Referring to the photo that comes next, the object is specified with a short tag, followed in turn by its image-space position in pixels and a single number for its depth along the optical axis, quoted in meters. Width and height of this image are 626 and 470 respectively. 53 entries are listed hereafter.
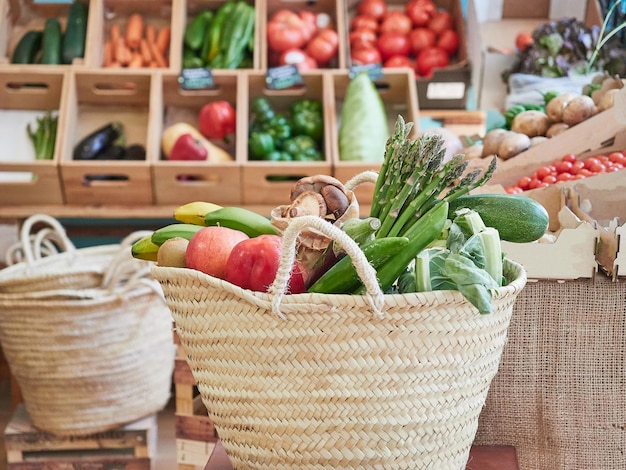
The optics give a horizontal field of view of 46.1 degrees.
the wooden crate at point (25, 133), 2.79
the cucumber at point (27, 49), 3.08
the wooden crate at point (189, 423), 2.01
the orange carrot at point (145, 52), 3.16
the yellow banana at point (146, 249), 1.20
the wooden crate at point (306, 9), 3.12
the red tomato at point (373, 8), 3.30
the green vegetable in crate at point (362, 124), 2.84
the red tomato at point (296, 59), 3.13
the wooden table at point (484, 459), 1.17
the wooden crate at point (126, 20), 3.06
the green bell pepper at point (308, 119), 3.01
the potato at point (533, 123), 2.20
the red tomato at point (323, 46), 3.19
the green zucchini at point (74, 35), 3.07
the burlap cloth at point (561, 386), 1.37
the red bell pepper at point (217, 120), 3.02
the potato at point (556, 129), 2.06
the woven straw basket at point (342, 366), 0.91
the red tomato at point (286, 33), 3.16
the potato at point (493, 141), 2.08
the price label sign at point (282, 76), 2.99
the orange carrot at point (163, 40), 3.23
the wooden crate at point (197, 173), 2.78
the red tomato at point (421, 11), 3.33
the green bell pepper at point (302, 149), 2.90
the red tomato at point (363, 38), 3.27
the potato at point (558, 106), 2.09
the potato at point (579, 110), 1.99
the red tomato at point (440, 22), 3.30
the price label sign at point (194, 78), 2.96
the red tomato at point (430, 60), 3.22
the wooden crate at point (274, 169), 2.77
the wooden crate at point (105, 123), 2.79
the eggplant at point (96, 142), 2.91
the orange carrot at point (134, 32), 3.18
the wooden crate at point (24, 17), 3.19
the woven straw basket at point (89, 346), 2.24
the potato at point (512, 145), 2.01
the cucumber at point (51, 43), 3.06
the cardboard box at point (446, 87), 3.12
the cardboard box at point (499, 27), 3.15
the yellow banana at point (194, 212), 1.21
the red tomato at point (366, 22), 3.29
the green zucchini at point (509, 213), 1.15
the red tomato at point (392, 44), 3.26
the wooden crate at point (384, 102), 2.76
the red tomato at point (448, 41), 3.26
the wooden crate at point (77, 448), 2.40
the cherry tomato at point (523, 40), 3.16
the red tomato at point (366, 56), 3.22
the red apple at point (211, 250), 1.02
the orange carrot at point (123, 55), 3.12
